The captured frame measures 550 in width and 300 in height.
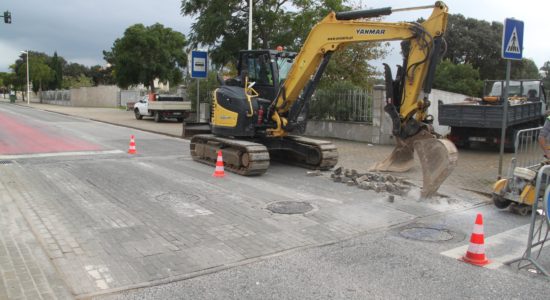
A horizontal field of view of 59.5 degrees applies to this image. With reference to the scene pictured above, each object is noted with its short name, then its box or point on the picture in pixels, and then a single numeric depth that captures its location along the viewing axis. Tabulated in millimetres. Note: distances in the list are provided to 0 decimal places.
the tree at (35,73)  73856
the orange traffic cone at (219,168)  10371
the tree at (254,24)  23062
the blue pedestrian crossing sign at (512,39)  9048
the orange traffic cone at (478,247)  5336
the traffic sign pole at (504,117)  9102
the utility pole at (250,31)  19375
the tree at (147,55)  39594
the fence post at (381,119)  16703
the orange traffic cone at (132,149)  14047
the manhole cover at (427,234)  6289
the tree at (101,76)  98338
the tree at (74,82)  82938
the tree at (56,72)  81750
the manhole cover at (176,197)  8062
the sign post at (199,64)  16234
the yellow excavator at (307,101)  8422
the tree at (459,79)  46250
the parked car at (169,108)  28109
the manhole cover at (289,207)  7465
